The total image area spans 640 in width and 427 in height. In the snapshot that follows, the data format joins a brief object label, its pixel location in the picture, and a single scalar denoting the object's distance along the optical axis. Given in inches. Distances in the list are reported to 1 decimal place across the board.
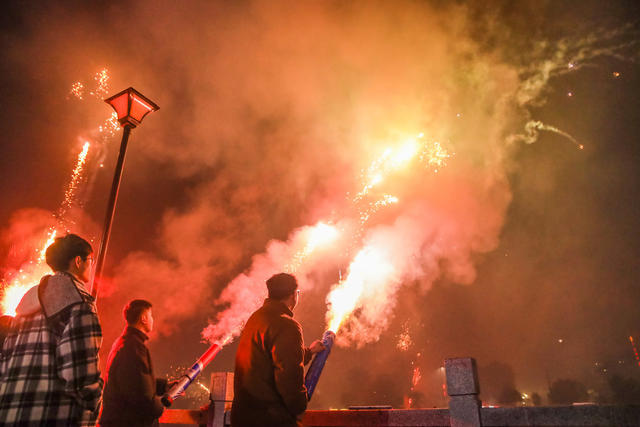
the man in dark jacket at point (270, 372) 149.1
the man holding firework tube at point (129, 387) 179.9
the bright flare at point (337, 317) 278.5
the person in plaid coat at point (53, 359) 122.9
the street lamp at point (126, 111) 325.7
